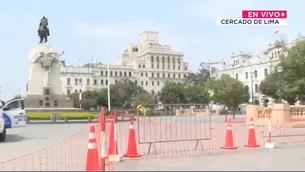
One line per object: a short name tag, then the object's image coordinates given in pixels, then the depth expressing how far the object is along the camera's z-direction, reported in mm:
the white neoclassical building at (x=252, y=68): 96188
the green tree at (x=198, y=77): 132625
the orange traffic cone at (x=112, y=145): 9547
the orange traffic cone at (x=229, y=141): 12191
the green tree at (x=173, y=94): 91062
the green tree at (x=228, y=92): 42469
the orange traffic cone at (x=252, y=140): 12648
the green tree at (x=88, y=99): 94188
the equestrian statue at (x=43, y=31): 48375
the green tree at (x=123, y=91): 107312
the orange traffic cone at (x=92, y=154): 7578
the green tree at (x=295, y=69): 30453
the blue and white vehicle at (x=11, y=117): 16578
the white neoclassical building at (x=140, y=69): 129038
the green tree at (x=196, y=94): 87488
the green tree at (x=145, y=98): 94106
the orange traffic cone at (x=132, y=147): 10305
